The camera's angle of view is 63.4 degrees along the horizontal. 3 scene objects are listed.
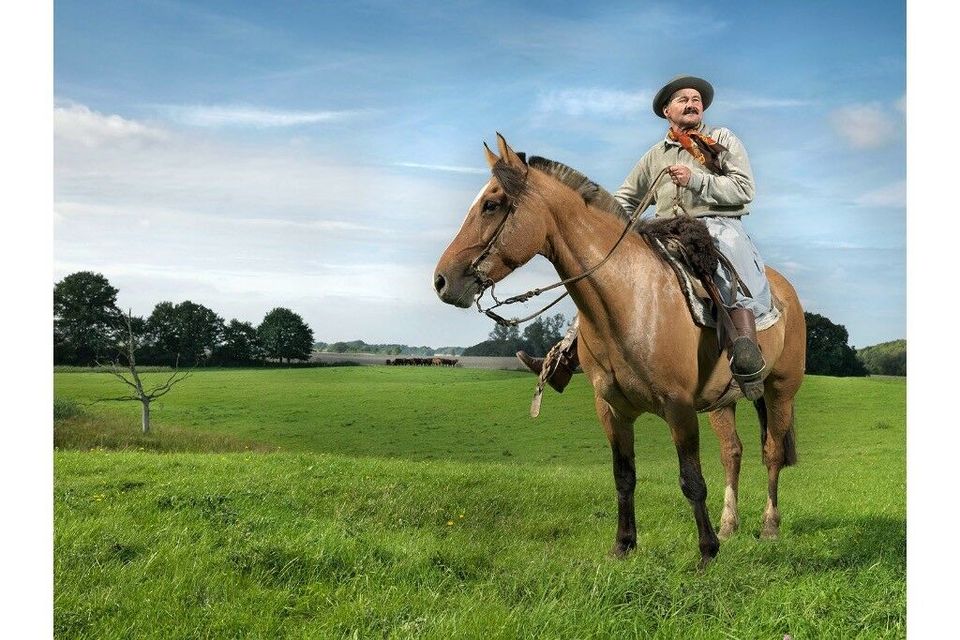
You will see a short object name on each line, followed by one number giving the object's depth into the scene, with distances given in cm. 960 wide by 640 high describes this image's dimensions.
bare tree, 902
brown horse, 459
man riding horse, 531
